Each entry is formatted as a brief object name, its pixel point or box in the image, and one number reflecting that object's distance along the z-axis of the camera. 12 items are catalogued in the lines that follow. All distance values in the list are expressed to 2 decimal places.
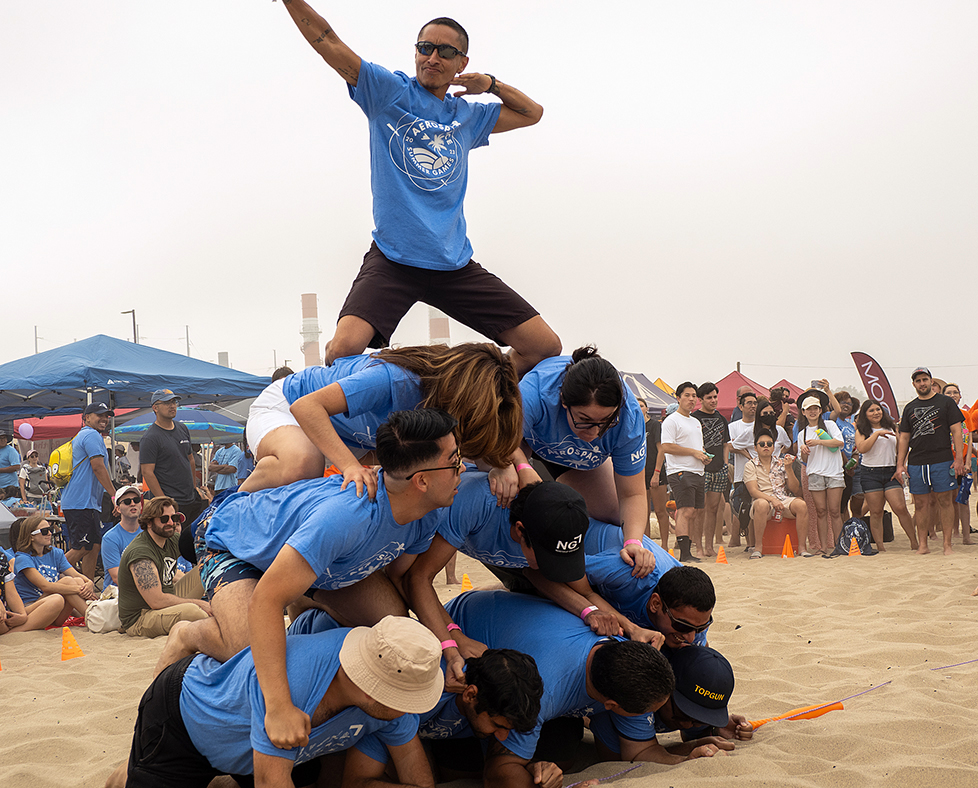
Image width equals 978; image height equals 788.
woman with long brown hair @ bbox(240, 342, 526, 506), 2.66
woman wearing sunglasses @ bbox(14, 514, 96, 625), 6.38
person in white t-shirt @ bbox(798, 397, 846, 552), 8.31
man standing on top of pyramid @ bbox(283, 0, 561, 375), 3.28
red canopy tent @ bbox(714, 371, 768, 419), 16.36
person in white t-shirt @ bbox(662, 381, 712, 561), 8.17
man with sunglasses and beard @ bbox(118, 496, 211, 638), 5.65
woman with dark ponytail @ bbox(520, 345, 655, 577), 2.93
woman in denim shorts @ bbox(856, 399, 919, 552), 8.29
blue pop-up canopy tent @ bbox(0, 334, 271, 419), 8.92
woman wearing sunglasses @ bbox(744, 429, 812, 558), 8.36
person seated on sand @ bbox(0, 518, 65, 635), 6.11
